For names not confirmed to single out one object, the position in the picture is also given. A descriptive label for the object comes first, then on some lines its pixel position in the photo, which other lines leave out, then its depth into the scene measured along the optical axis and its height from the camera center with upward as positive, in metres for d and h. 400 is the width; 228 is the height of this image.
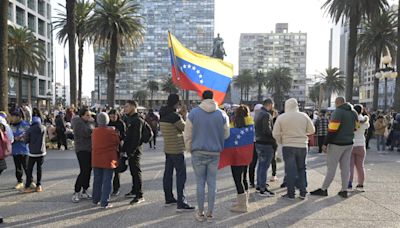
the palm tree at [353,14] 24.11 +5.87
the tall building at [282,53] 165.75 +22.01
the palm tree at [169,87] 112.07 +4.35
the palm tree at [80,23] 29.86 +6.21
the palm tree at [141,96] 133.88 +1.91
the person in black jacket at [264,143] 7.70 -0.81
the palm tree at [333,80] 84.88 +5.43
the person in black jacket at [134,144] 6.90 -0.76
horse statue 55.62 +7.95
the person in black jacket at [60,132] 16.29 -1.34
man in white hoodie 7.24 -0.67
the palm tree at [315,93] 109.12 +3.28
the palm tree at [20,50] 36.91 +4.77
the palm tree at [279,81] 93.12 +5.44
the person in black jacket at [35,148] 7.77 -0.97
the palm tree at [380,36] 34.00 +6.11
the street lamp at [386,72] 20.28 +1.86
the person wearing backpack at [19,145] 8.09 -0.96
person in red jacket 6.69 -0.88
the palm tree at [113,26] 27.59 +5.41
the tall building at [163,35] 149.75 +26.26
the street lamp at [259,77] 101.59 +6.88
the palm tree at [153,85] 124.31 +5.17
